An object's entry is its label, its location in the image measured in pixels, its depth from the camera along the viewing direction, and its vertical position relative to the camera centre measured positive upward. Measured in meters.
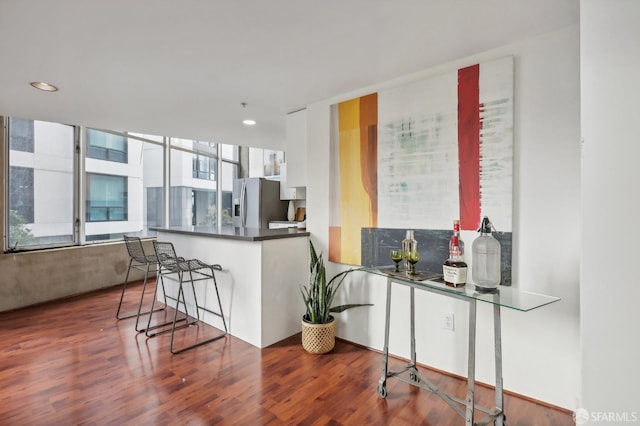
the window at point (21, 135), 3.83 +0.92
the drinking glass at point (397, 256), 2.14 -0.29
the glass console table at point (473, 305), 1.56 -0.43
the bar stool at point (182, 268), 2.87 -0.53
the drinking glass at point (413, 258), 2.04 -0.29
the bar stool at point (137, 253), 3.22 -0.44
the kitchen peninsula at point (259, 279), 2.77 -0.62
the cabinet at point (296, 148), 3.33 +0.68
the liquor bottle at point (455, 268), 1.76 -0.31
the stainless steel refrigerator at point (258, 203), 5.32 +0.14
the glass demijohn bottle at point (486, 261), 1.84 -0.28
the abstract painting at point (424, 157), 2.04 +0.41
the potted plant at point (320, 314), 2.63 -0.87
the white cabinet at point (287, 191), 3.92 +0.30
